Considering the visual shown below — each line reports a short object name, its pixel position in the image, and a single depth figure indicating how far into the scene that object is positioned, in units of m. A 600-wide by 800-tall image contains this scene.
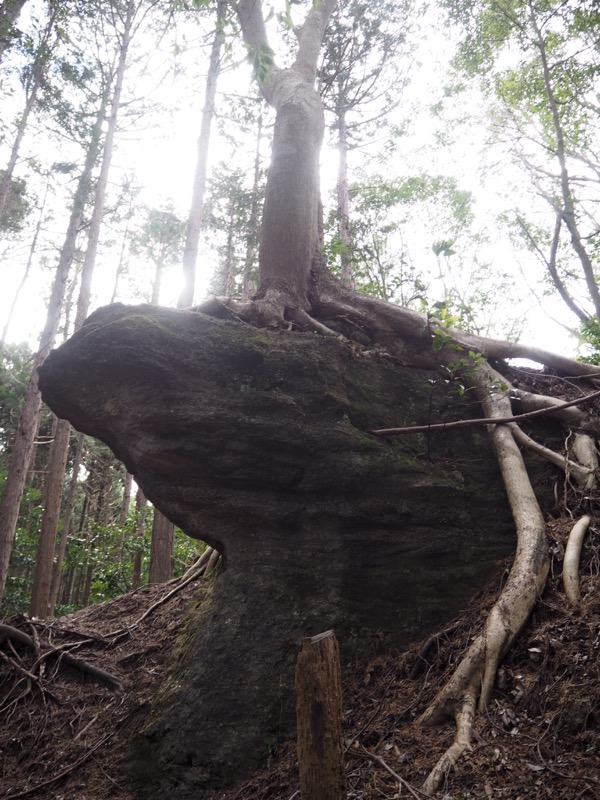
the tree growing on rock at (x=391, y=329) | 3.52
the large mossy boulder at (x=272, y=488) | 4.21
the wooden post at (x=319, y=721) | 2.27
